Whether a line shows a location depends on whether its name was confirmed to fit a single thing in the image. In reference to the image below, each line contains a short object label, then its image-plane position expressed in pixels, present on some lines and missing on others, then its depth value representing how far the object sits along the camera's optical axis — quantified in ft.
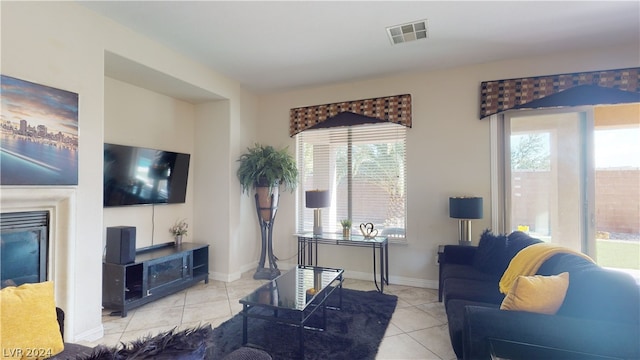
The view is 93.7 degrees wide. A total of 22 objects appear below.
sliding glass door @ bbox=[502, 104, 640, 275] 10.50
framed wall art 6.54
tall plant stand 13.57
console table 12.23
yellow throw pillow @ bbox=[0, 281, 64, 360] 4.23
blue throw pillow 9.18
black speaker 9.65
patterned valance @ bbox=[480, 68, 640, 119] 10.07
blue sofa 4.83
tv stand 9.56
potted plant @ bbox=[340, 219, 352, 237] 13.01
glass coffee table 7.06
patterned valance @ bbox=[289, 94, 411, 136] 12.82
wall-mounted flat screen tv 10.37
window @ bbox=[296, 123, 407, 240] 13.29
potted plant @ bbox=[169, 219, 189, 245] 13.01
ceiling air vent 9.07
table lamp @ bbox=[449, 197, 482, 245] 10.76
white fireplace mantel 7.36
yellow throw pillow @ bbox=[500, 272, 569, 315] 5.42
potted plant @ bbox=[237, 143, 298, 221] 13.33
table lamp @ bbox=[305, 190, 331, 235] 12.85
